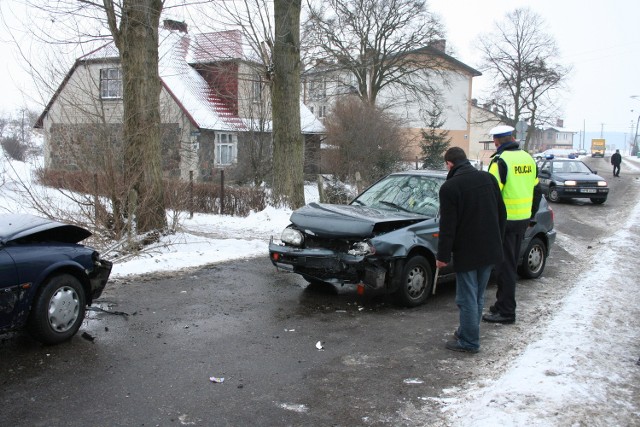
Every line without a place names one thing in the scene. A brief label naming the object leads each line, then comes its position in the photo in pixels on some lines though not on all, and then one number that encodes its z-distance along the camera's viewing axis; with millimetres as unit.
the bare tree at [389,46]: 34125
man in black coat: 5176
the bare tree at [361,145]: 22156
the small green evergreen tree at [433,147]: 31453
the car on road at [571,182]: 20250
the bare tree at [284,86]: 13961
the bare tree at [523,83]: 51375
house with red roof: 10094
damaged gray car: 6457
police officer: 6152
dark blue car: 4691
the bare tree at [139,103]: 9984
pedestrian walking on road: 32812
